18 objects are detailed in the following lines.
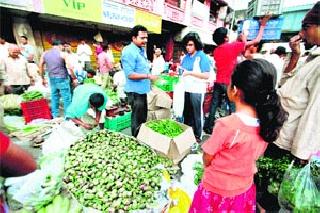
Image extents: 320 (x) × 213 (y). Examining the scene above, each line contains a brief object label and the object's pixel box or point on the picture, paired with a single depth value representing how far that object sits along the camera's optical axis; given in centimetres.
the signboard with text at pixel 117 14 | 897
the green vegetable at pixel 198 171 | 282
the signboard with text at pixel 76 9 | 680
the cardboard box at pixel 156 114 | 471
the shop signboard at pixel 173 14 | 1369
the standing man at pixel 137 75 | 360
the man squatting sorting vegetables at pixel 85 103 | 326
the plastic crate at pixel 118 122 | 475
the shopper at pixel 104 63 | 792
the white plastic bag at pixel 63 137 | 309
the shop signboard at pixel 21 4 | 615
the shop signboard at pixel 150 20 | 1110
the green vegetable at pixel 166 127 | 355
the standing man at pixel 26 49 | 688
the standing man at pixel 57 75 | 514
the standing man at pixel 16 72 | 528
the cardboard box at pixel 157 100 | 464
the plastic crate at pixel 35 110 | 467
